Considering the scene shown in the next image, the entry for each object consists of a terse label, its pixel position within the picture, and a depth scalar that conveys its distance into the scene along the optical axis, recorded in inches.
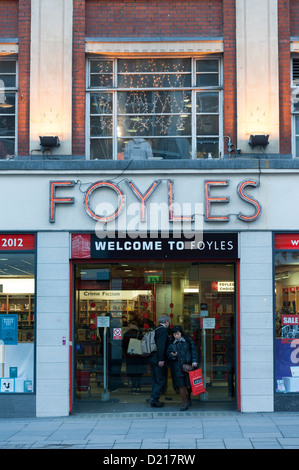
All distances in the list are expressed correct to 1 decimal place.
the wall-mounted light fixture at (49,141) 496.4
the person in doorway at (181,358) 497.4
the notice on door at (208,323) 522.6
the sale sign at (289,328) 501.4
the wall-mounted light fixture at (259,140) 494.3
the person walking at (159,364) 506.9
